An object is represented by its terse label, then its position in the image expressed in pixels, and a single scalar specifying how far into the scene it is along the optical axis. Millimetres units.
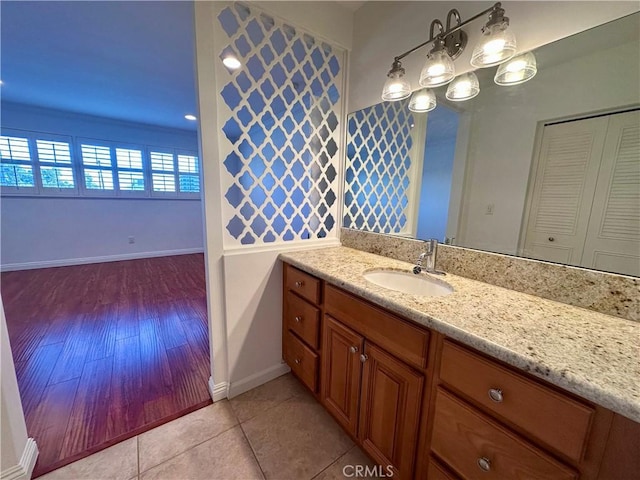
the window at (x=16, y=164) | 3609
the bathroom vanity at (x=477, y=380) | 530
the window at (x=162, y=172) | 4711
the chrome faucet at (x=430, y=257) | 1263
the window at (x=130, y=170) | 4398
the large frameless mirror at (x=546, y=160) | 823
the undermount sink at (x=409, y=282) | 1180
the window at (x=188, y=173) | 4996
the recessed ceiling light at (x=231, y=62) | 1312
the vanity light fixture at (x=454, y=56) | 945
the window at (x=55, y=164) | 3832
